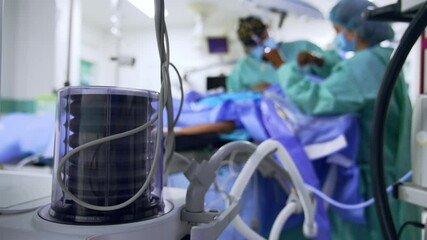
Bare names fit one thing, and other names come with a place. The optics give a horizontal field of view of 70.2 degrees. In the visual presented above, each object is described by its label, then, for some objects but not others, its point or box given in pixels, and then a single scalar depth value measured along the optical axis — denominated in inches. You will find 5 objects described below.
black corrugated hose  21.6
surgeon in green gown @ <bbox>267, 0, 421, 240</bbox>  43.5
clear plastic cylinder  15.2
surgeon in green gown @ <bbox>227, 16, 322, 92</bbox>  75.2
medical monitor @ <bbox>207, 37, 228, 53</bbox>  161.2
